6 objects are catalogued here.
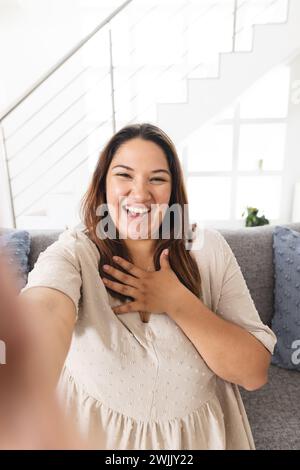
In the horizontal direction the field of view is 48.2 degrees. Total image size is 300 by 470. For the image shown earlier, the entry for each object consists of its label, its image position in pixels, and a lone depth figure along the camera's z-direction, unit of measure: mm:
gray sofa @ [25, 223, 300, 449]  937
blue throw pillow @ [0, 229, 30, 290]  1092
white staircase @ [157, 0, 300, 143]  2205
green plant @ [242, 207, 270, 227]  2570
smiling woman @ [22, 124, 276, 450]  678
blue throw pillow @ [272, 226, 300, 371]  1103
